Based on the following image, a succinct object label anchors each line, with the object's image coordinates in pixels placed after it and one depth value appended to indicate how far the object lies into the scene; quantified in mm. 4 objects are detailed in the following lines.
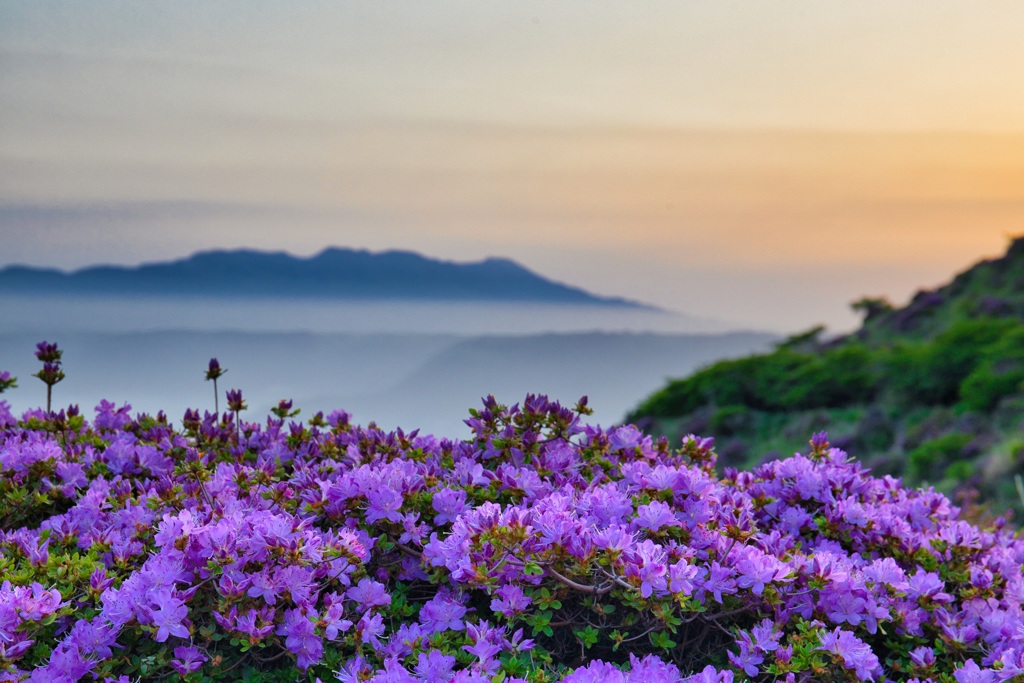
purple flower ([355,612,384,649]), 3080
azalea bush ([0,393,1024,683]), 3016
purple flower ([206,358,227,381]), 4719
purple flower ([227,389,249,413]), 4805
